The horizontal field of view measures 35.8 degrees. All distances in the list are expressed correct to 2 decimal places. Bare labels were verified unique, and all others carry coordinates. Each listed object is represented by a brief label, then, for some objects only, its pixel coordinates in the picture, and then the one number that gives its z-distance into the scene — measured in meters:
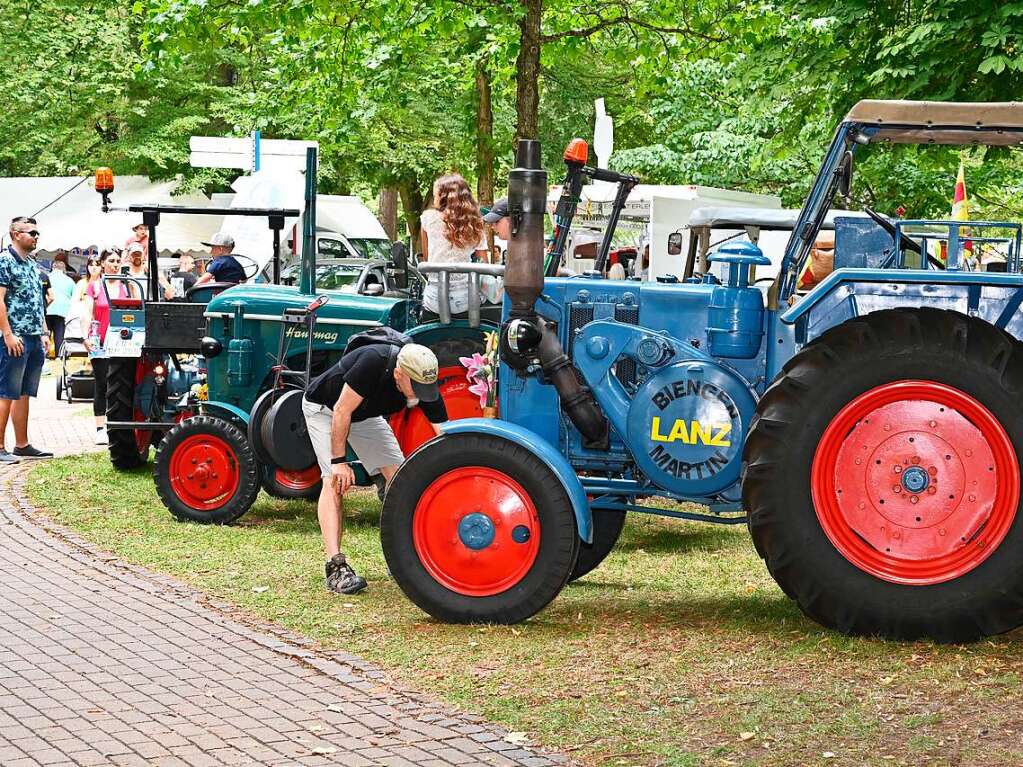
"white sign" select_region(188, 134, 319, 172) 17.33
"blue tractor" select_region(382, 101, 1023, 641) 6.78
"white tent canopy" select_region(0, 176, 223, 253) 30.77
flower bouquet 8.28
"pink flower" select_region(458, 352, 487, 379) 8.54
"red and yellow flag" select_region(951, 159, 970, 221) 13.39
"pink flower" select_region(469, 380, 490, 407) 8.41
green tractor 10.63
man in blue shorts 14.10
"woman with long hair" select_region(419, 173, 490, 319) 10.81
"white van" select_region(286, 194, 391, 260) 29.45
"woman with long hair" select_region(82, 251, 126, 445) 13.97
